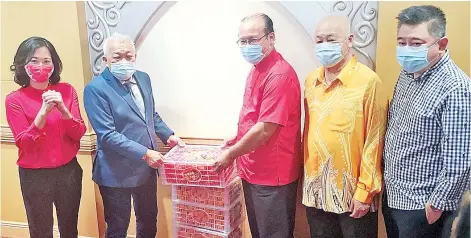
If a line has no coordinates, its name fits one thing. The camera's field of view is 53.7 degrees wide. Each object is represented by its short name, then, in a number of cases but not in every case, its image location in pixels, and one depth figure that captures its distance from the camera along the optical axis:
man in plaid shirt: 1.79
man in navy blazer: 2.43
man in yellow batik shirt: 2.02
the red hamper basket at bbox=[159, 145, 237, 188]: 2.39
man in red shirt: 2.18
